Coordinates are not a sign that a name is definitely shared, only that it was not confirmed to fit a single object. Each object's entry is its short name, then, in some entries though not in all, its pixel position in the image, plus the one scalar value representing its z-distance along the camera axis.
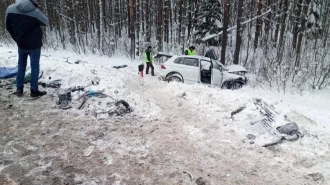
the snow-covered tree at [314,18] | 18.37
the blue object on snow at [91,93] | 6.03
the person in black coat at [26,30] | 5.32
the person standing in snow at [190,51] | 14.51
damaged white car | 11.30
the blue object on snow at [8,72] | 7.26
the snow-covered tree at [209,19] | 21.55
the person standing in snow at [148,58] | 14.06
